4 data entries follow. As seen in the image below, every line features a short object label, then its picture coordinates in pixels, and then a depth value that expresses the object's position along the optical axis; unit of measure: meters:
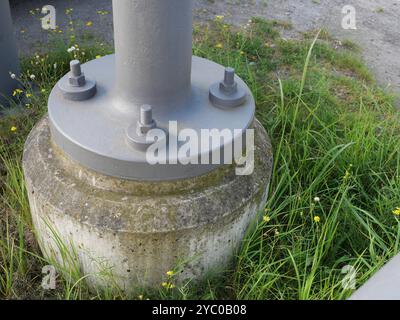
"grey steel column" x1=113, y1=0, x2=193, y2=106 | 1.79
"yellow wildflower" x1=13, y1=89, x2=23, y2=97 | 2.97
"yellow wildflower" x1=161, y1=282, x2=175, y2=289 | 1.88
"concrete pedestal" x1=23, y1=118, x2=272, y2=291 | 1.84
